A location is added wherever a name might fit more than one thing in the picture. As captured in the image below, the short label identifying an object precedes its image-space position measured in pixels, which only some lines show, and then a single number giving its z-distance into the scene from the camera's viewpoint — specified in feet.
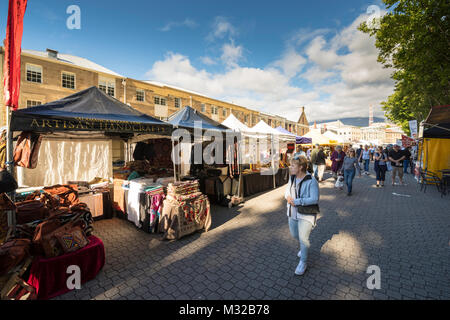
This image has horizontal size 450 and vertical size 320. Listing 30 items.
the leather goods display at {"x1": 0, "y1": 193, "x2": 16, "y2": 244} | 9.04
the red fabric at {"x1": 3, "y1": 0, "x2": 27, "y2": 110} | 9.52
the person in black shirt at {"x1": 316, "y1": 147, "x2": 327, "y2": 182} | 33.73
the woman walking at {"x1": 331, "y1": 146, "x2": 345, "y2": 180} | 32.27
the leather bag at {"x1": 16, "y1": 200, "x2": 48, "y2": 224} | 11.19
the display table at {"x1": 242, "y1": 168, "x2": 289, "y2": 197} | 26.12
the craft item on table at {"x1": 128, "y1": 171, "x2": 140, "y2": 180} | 19.83
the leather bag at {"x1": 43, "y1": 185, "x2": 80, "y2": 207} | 14.20
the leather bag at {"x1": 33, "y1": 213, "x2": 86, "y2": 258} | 8.77
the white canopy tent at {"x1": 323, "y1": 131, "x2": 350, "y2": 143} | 57.37
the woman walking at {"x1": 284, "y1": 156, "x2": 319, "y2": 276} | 9.43
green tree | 27.14
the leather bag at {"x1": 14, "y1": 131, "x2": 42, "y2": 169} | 11.88
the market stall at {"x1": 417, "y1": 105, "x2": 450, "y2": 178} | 32.48
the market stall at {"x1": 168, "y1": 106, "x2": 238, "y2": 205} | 22.38
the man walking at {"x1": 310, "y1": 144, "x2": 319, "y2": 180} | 33.99
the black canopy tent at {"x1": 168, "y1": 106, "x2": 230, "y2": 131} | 21.70
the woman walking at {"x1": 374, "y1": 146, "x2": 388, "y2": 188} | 30.92
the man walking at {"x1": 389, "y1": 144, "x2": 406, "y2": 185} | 30.22
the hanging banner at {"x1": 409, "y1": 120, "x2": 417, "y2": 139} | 38.79
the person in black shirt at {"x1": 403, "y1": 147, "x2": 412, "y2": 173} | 47.23
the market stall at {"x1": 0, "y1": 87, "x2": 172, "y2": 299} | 8.73
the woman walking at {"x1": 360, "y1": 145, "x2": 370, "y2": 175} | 47.61
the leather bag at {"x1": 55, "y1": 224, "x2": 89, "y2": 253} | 9.19
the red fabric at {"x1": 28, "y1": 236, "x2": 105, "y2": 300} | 8.47
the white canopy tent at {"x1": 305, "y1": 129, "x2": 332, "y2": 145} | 48.98
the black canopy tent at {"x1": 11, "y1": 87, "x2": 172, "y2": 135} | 11.27
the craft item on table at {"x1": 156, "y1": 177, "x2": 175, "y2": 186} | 18.35
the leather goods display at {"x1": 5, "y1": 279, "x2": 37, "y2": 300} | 7.98
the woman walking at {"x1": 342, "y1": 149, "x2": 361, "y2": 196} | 25.71
